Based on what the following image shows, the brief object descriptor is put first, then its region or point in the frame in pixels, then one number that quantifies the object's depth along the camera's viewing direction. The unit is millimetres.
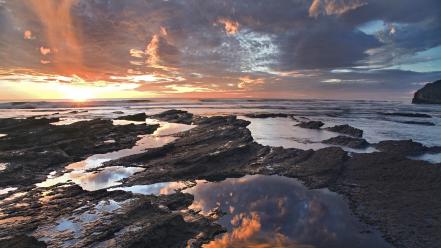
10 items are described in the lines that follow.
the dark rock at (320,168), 17156
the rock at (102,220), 9867
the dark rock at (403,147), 23594
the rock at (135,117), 55500
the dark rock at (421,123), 48694
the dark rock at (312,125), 42031
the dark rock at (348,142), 26734
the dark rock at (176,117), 51769
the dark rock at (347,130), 33506
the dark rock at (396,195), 11109
